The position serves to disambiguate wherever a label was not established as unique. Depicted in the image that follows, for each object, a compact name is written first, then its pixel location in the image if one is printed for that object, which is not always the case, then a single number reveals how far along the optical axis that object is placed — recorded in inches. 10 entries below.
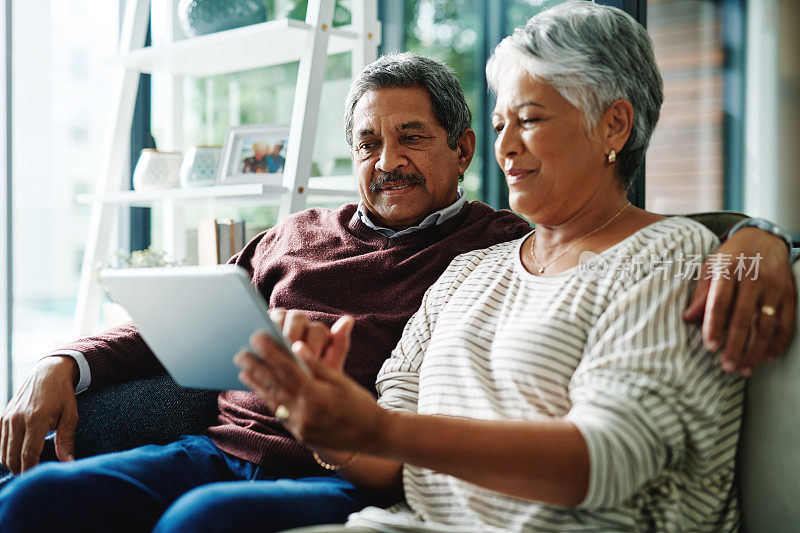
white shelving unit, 83.4
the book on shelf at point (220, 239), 92.6
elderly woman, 36.1
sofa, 40.6
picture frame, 92.4
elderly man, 47.4
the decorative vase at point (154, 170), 100.3
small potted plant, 96.3
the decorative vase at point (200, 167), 95.8
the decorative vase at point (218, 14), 94.3
